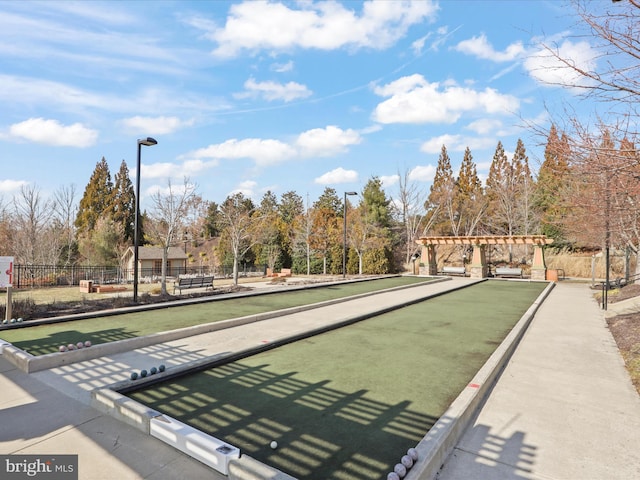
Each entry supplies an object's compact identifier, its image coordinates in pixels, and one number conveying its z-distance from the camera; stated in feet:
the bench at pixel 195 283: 56.34
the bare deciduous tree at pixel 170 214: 63.52
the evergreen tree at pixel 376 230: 95.04
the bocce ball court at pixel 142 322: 22.80
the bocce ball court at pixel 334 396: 11.10
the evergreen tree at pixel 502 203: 126.11
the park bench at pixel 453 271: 87.11
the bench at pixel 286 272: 97.92
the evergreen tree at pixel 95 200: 142.41
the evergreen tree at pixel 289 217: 114.52
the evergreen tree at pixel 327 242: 100.99
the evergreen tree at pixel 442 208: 127.85
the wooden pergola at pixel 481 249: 77.00
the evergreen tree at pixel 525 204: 119.14
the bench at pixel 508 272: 81.46
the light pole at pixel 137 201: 37.06
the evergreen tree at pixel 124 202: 143.33
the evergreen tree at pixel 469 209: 126.41
